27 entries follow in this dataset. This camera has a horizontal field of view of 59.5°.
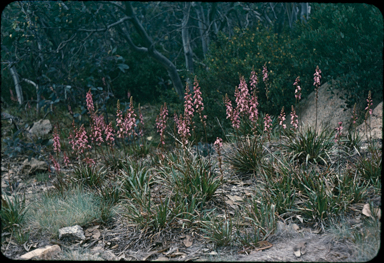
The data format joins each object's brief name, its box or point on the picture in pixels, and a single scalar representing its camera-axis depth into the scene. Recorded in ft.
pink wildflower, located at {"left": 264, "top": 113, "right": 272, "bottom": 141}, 16.09
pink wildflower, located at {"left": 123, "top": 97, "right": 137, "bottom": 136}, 16.72
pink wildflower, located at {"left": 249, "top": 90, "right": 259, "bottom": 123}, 15.77
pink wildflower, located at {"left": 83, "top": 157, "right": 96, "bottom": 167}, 17.78
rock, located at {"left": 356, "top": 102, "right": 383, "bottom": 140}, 18.97
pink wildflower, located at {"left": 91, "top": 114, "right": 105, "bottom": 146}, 18.08
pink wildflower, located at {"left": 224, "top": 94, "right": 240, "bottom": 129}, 15.99
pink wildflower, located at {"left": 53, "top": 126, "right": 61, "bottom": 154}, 17.53
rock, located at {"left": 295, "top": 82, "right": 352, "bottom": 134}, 23.85
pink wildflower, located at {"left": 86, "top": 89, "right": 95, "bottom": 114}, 19.12
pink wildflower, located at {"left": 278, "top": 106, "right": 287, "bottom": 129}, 15.84
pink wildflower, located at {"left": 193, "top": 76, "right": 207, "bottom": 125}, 14.78
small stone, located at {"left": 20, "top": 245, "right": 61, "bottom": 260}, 12.15
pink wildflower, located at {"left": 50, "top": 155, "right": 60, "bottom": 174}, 17.12
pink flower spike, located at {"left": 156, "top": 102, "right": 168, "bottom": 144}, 17.48
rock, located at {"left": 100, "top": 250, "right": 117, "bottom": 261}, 12.20
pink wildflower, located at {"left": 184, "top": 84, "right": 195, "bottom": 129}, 15.12
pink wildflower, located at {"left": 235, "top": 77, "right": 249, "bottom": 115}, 15.83
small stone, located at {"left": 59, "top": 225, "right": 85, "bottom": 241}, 13.61
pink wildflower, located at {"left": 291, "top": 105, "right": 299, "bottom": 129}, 15.65
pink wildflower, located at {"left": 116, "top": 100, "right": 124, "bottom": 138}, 16.58
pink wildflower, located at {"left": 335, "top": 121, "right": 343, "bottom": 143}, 16.17
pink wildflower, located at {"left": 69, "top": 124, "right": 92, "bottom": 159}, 17.56
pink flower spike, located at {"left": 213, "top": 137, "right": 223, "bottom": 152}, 14.35
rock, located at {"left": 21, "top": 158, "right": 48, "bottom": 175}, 25.25
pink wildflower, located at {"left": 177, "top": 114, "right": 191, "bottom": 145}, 15.10
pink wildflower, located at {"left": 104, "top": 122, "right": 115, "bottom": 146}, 17.88
